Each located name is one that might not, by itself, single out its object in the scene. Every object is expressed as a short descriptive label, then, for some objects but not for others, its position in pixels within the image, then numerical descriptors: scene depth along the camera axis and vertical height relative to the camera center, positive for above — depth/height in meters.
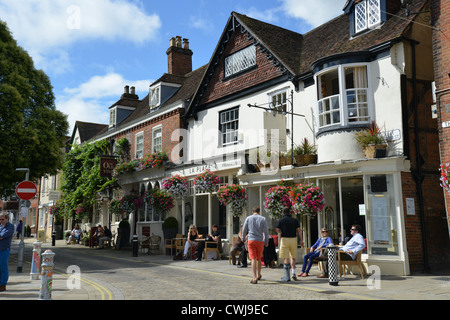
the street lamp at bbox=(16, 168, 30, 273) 13.34 -1.07
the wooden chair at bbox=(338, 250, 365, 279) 10.73 -1.03
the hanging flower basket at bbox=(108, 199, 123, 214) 24.05 +1.10
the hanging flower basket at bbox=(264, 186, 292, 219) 13.87 +0.82
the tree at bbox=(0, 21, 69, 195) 18.34 +5.12
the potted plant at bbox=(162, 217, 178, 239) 19.88 -0.22
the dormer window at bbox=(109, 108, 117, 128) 29.72 +8.00
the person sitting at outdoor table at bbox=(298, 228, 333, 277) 11.05 -0.83
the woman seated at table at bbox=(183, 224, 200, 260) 16.98 -0.62
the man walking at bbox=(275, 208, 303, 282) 10.34 -0.37
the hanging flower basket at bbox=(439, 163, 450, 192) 10.23 +1.18
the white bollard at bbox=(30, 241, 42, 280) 11.38 -1.07
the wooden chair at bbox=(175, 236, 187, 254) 17.78 -0.84
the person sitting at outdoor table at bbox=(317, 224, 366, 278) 10.72 -0.64
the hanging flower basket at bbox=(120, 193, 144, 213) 22.80 +1.28
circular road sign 12.57 +1.11
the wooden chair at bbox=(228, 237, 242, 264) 14.24 -1.02
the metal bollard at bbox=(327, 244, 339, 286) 9.53 -1.07
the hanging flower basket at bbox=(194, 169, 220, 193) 17.75 +1.89
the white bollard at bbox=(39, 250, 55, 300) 7.59 -1.06
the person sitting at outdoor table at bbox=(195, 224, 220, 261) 16.23 -0.79
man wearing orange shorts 10.03 -0.40
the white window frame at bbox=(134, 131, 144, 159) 25.29 +5.04
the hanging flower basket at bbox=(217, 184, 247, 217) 16.16 +1.08
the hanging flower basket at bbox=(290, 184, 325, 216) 12.90 +0.76
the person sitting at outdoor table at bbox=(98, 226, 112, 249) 24.92 -0.74
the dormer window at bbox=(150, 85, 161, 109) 24.55 +7.87
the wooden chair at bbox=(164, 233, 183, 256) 18.72 -0.91
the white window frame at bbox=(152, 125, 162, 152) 23.33 +5.06
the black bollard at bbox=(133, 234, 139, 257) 18.73 -0.96
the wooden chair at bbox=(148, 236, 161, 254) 20.87 -0.97
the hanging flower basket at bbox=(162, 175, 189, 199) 19.41 +1.84
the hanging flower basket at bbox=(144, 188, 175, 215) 20.17 +1.19
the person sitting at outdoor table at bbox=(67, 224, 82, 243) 30.42 -0.65
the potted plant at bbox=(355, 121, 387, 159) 12.07 +2.50
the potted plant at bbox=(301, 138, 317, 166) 14.01 +2.54
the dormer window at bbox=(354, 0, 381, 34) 13.95 +7.32
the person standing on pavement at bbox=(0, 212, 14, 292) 9.33 -0.49
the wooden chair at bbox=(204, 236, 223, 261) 16.34 -0.92
